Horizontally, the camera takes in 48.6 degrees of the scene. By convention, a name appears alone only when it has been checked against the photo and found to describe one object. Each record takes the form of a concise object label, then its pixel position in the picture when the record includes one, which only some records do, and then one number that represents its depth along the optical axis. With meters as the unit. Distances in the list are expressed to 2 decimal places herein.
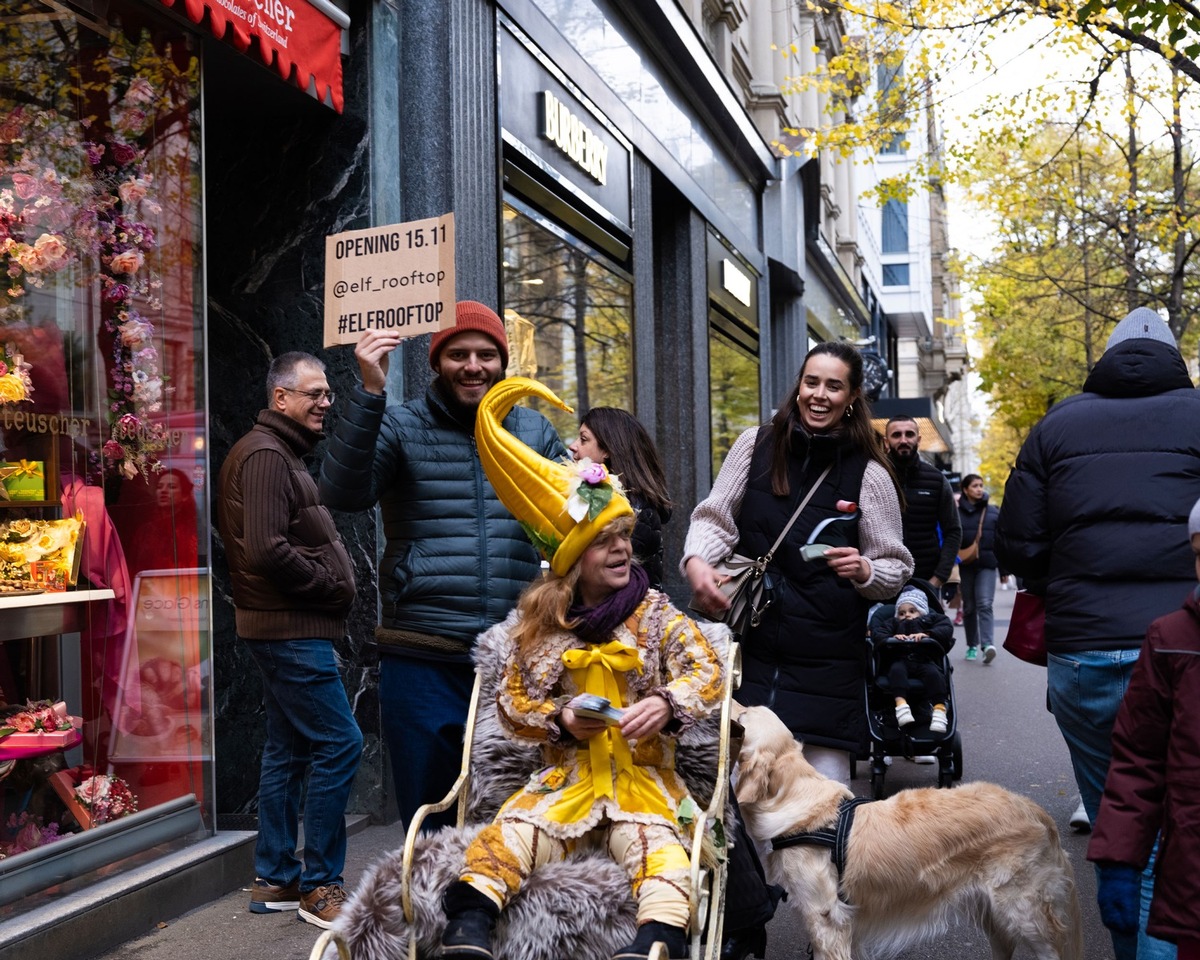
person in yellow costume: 3.51
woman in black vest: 4.49
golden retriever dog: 4.14
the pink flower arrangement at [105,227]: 5.15
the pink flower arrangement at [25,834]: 4.82
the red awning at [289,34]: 5.76
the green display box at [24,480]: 5.05
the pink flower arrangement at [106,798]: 5.30
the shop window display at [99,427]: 5.11
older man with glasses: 5.19
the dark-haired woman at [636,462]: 5.41
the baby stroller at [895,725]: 7.22
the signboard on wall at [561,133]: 8.56
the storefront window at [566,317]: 8.97
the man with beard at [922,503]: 9.06
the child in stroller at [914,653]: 7.27
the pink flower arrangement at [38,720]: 5.03
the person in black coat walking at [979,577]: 14.73
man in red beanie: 4.40
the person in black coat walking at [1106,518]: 4.11
